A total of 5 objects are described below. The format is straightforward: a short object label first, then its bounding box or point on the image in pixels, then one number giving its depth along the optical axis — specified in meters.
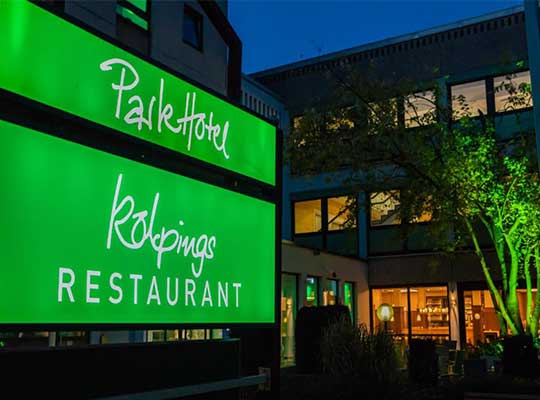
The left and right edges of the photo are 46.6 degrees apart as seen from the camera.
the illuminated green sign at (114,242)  3.66
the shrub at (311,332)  14.92
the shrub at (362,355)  9.92
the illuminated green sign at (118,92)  3.69
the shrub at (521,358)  14.09
